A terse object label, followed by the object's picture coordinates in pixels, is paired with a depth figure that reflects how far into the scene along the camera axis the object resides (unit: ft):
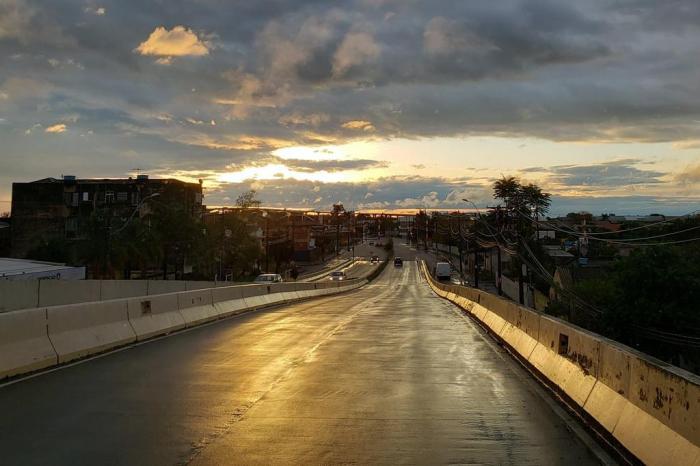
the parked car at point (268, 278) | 191.62
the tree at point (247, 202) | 329.52
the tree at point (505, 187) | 267.39
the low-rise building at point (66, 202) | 275.59
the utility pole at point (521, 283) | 146.10
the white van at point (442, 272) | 331.16
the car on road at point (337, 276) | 318.20
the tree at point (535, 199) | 314.61
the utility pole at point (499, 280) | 175.45
